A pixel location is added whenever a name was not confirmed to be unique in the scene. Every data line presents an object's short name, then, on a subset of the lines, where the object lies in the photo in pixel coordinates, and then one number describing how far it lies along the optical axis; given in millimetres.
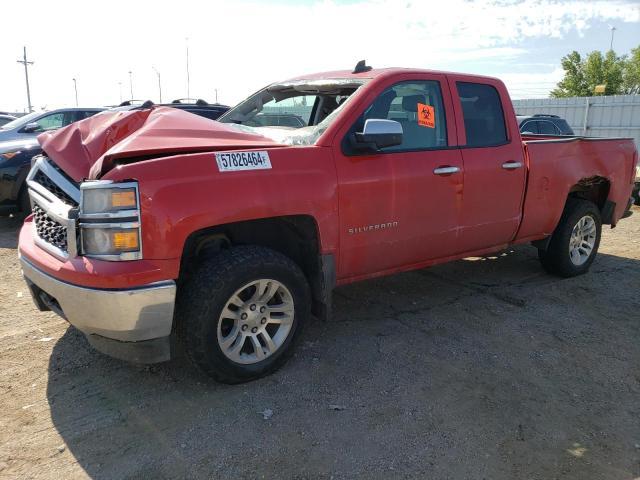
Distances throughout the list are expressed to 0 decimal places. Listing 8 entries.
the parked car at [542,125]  12523
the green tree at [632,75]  41500
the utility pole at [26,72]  56038
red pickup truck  2793
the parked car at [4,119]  14284
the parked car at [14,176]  7094
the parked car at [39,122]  8531
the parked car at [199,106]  9180
